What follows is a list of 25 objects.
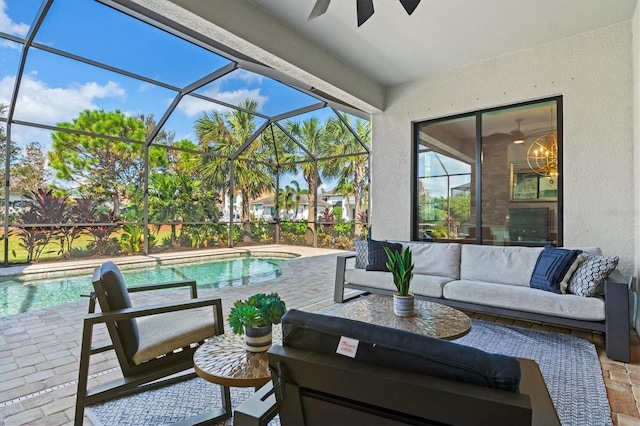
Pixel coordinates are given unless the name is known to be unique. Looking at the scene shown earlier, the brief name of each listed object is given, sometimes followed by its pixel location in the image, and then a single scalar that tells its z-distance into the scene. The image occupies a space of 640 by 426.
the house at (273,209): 11.71
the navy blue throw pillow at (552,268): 3.22
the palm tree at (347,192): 11.32
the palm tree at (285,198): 12.05
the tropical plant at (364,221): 10.47
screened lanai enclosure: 5.31
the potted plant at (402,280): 2.38
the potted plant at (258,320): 1.59
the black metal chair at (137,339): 1.70
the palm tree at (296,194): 11.99
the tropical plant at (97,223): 8.05
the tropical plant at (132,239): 8.62
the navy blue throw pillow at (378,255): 4.32
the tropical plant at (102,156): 7.77
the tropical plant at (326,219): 11.27
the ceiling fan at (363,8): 2.08
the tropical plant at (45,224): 7.20
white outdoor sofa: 2.78
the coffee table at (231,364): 1.38
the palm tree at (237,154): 9.60
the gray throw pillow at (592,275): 2.93
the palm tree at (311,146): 10.66
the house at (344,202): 11.27
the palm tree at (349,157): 10.75
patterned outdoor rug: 1.92
